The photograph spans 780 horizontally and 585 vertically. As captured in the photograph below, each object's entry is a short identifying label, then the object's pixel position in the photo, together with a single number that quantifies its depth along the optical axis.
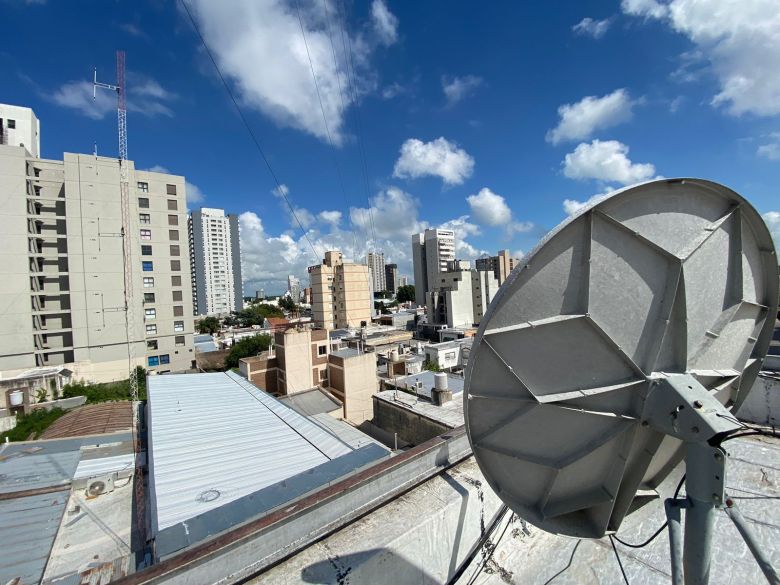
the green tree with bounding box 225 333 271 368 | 33.19
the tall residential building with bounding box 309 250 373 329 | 52.28
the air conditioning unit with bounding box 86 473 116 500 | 8.70
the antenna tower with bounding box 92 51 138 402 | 26.52
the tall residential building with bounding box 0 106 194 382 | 26.06
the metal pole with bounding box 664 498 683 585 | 1.98
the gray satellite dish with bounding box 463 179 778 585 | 2.21
